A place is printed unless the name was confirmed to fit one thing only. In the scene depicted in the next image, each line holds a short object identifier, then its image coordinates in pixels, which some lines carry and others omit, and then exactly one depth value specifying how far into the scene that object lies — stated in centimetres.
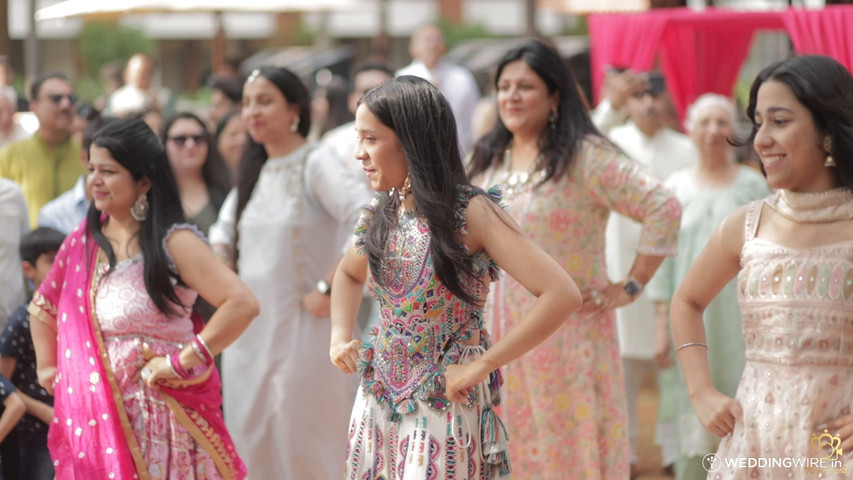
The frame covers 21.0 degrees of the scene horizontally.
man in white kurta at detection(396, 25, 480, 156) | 1883
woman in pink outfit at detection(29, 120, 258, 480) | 779
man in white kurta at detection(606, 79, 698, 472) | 1313
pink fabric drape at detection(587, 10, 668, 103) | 1463
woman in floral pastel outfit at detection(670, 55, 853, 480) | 612
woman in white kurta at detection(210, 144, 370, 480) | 1018
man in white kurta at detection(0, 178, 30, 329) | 1006
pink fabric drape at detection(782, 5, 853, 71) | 1125
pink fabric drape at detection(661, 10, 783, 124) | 1473
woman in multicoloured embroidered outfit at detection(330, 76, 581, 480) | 621
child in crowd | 911
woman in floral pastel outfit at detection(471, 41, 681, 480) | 894
